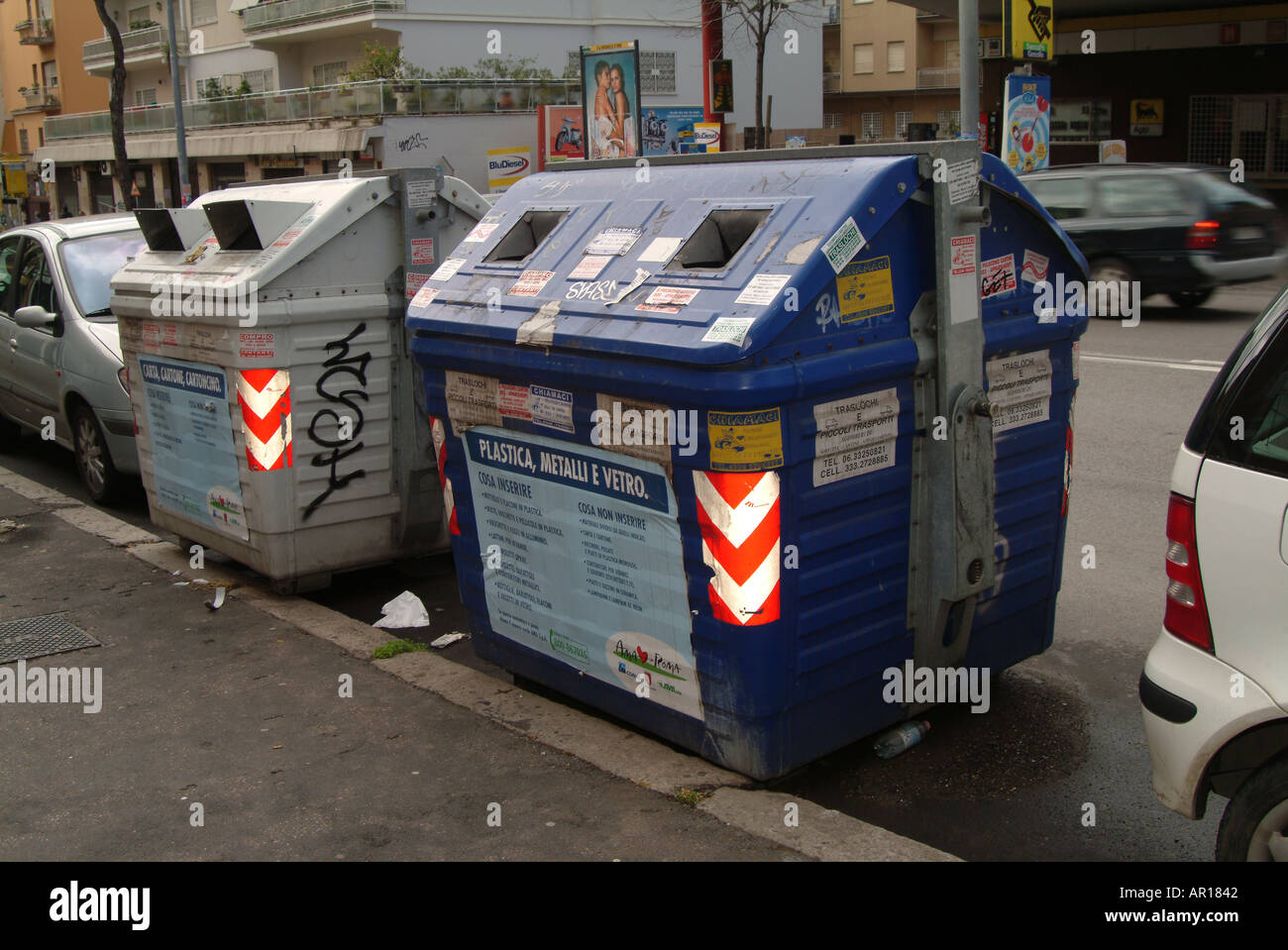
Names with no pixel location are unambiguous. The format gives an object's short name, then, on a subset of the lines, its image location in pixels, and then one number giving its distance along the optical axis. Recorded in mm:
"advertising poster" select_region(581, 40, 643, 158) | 25255
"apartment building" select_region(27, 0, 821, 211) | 34188
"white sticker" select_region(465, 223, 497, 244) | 4910
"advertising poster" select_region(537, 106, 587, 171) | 32094
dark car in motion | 14648
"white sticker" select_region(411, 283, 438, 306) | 4801
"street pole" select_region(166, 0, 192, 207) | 30992
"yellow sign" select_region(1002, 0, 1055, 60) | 18531
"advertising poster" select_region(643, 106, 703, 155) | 28794
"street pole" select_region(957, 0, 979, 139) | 14141
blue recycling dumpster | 3756
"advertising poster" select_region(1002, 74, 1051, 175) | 19391
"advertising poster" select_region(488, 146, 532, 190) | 33969
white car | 2832
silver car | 8422
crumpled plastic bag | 6121
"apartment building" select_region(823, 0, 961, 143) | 56375
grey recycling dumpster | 6059
